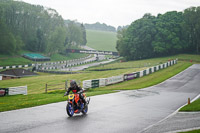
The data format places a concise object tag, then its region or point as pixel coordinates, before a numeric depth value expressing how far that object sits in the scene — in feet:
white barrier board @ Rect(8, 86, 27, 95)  92.66
